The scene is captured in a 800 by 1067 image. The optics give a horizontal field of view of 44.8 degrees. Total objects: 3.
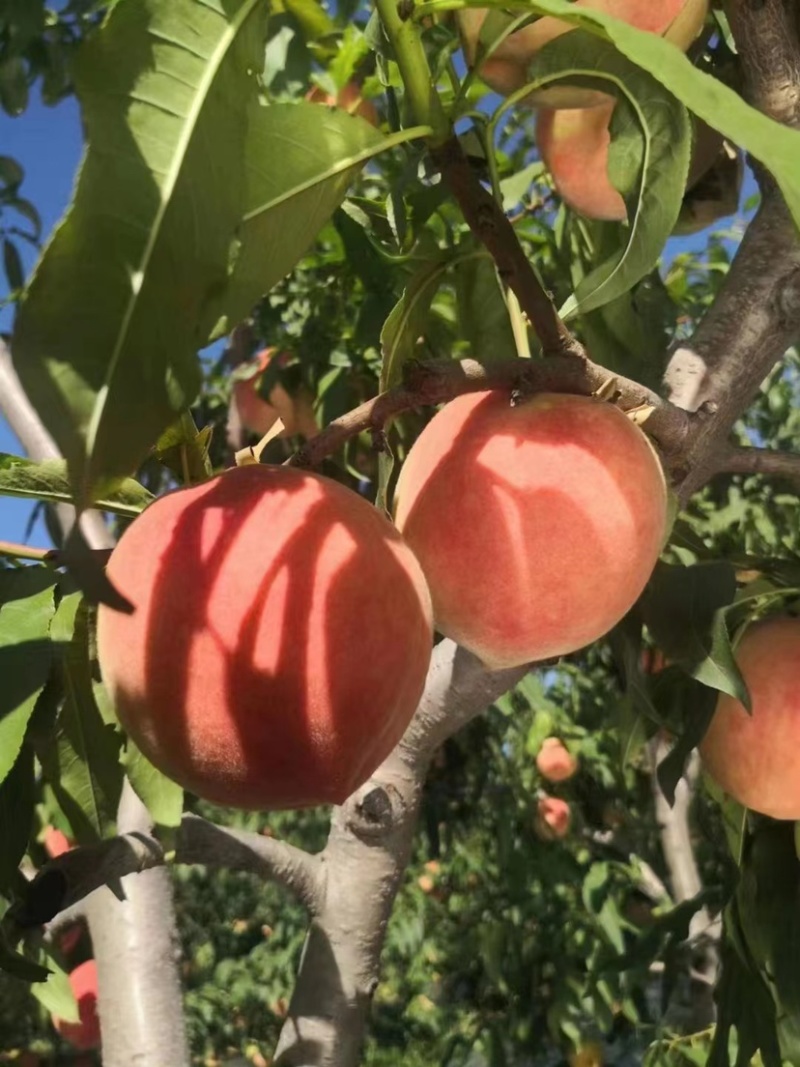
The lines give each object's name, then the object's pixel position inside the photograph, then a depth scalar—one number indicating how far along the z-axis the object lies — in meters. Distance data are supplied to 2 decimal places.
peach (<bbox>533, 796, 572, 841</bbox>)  1.97
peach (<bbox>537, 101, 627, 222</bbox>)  0.74
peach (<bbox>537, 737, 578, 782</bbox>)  1.96
